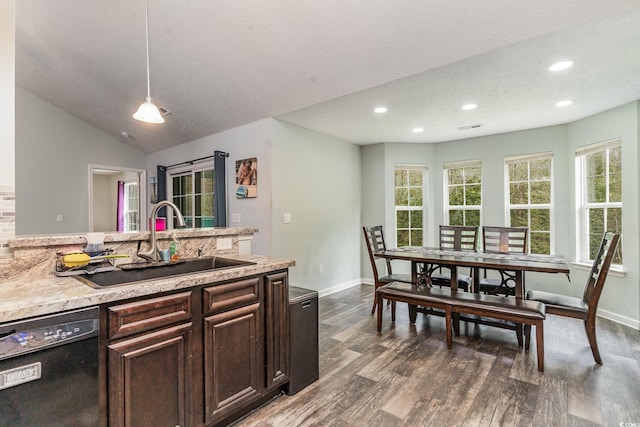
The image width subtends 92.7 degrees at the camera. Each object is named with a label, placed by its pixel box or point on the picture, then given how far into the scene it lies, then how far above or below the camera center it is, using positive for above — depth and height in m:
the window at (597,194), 3.54 +0.21
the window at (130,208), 6.37 +0.17
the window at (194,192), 4.66 +0.38
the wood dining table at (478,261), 2.66 -0.47
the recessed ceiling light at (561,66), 2.49 +1.21
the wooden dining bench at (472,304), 2.36 -0.80
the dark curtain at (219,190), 4.20 +0.34
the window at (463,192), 4.94 +0.34
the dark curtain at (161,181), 5.37 +0.61
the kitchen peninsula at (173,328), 1.27 -0.57
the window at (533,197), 4.36 +0.22
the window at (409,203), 5.33 +0.17
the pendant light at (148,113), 2.12 +0.72
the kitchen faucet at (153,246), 1.91 -0.20
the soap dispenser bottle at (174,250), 2.05 -0.23
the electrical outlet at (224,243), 2.36 -0.22
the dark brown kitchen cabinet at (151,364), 1.29 -0.67
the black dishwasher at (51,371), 1.04 -0.56
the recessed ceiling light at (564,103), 3.30 +1.19
